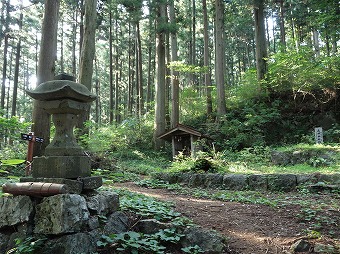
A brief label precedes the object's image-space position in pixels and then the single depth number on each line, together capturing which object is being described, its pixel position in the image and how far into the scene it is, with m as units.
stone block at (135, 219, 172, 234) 3.93
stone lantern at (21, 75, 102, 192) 3.70
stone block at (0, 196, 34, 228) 3.41
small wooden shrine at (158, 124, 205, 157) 12.08
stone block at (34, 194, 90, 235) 3.16
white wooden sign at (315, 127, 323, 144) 11.14
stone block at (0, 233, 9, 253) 3.39
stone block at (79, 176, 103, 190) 3.82
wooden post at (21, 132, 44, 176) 5.94
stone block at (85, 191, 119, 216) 3.71
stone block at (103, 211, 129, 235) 3.73
